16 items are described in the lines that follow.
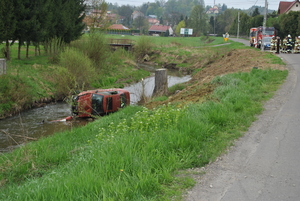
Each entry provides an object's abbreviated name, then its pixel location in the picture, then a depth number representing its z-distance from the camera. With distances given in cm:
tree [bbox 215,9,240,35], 12362
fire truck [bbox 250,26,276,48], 4338
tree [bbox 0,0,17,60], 2667
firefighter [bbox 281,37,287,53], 3483
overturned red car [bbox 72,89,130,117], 1852
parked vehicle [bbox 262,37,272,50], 4084
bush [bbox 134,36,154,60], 6088
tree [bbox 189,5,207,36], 12112
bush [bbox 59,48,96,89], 2898
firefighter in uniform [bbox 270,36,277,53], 3410
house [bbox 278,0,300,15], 8344
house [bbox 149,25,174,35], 15750
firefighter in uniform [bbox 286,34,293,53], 3476
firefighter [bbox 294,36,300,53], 3478
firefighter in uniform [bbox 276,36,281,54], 3309
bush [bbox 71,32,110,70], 3506
